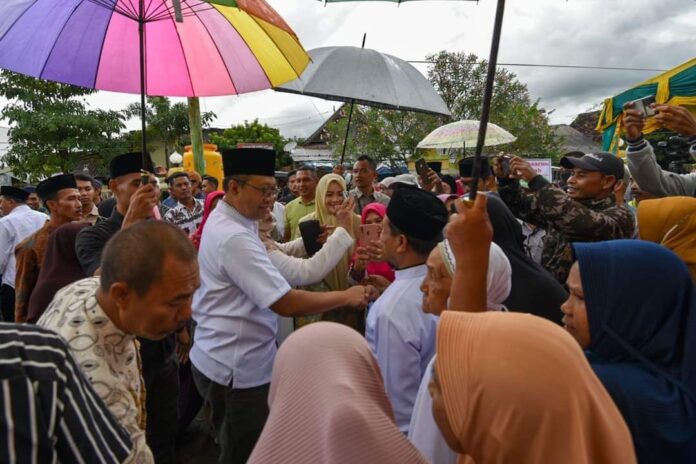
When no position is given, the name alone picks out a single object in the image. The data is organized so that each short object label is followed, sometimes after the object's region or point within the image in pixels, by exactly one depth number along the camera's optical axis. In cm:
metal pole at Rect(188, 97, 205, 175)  560
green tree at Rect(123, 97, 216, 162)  2828
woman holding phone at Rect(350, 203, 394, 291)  287
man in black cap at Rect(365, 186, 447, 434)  194
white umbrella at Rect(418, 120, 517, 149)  745
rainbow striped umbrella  306
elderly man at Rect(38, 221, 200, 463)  145
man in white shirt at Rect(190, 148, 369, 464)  231
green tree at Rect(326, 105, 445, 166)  2239
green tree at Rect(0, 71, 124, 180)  1554
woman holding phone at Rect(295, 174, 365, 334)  325
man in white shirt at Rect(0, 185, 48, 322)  519
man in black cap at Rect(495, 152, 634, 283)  265
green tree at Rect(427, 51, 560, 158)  2198
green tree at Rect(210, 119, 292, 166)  3406
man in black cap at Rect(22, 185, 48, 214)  775
